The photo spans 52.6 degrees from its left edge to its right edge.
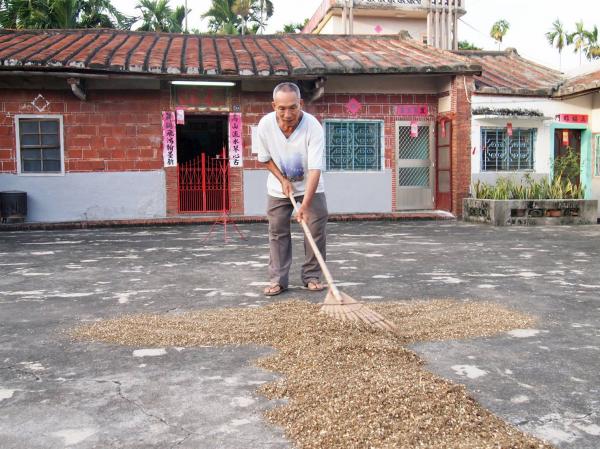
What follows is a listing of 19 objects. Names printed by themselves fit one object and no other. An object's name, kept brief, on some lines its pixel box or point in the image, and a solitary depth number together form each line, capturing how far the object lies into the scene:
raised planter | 11.16
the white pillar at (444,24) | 18.16
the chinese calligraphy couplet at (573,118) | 13.18
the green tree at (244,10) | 27.52
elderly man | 4.55
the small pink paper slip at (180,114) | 11.95
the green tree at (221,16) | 27.67
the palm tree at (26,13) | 17.18
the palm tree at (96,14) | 19.02
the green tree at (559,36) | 38.91
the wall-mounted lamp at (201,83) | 11.66
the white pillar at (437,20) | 18.20
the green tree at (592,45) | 37.12
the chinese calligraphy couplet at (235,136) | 12.20
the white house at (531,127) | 12.71
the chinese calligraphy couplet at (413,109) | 12.85
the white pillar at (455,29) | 18.31
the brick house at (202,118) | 11.52
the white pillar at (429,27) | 17.68
